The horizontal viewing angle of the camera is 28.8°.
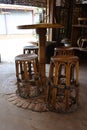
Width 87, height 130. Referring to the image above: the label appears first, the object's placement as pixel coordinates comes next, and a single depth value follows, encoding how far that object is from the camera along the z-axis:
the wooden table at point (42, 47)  2.80
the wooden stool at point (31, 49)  4.01
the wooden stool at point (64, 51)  2.91
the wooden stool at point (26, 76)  2.58
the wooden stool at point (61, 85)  2.21
